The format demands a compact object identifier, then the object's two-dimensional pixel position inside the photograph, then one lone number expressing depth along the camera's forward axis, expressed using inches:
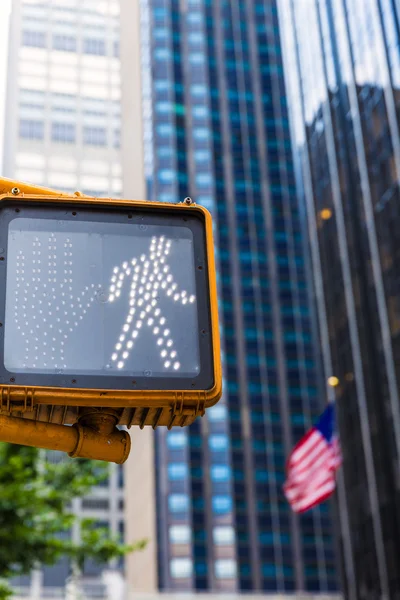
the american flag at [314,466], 961.5
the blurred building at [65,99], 4274.1
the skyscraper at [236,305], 4035.4
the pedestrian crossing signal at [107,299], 104.3
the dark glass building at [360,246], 1717.5
